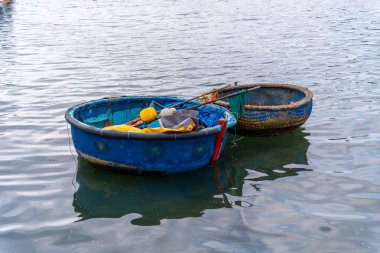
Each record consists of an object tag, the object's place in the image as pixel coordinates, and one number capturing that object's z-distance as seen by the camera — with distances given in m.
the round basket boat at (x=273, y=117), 8.85
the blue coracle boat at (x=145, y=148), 7.18
